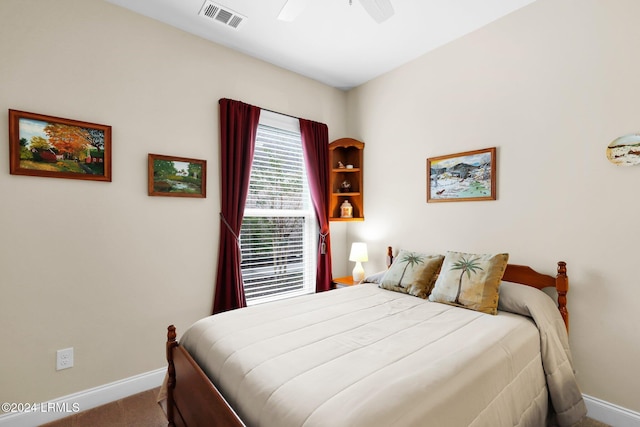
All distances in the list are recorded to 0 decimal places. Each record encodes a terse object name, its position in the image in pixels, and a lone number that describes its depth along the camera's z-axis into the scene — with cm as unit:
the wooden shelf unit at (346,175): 358
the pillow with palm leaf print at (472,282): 202
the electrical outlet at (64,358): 204
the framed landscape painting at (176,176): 244
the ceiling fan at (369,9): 171
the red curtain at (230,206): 275
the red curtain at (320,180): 340
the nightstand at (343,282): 336
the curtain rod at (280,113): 311
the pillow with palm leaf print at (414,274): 243
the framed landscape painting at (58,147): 192
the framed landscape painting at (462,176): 252
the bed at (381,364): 109
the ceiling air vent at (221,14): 227
